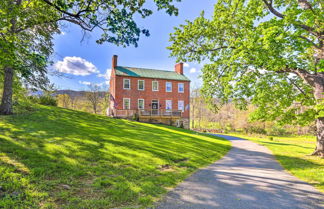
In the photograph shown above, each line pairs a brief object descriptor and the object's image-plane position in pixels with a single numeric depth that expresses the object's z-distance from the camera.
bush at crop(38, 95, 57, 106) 18.65
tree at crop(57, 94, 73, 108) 35.58
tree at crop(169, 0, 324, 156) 7.54
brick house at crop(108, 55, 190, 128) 22.98
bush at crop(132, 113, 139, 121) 21.27
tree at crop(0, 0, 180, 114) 4.65
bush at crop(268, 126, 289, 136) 32.97
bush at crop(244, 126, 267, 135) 32.44
